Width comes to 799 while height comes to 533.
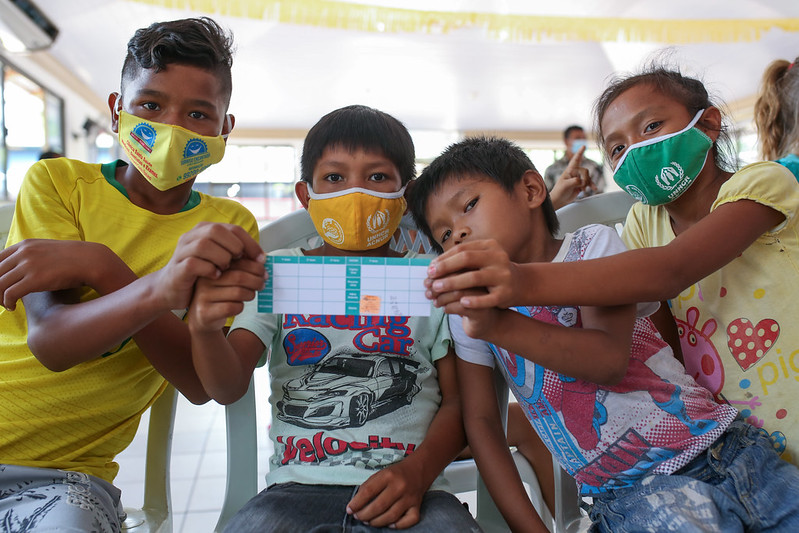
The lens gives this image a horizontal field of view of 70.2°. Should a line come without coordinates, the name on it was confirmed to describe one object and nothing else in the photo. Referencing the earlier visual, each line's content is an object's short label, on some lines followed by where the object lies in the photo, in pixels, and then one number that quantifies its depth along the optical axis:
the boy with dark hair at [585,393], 0.91
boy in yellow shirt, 0.90
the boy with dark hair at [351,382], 0.97
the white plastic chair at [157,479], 1.21
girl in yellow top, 0.91
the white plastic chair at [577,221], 1.25
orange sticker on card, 0.86
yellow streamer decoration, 6.52
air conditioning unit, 5.47
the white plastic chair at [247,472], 1.16
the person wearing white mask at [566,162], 4.17
